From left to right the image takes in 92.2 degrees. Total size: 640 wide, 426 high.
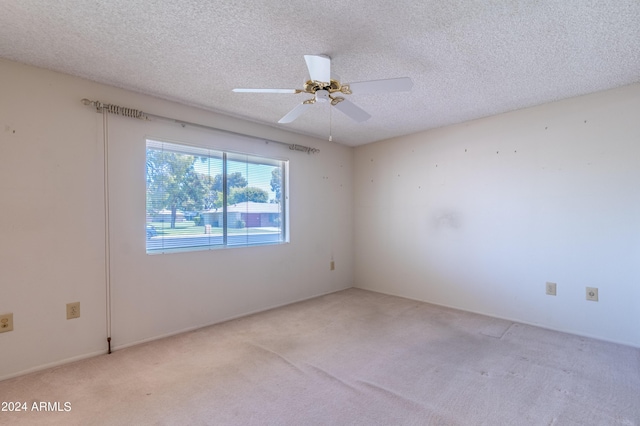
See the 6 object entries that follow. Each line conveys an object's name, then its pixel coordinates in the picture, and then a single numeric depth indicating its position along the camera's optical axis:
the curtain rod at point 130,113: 2.52
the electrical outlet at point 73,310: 2.42
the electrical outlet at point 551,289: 3.09
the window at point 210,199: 2.92
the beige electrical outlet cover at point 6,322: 2.15
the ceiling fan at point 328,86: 1.86
